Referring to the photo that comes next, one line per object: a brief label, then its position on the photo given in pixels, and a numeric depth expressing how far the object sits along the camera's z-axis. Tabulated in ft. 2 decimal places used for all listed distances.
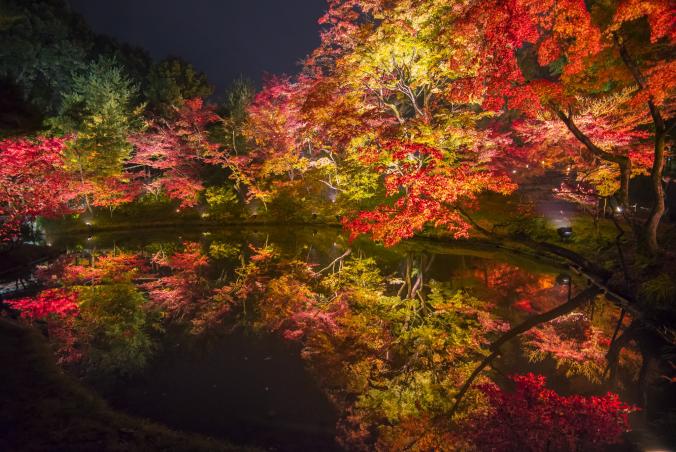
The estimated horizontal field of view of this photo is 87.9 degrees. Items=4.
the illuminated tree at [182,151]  62.13
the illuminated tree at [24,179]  32.42
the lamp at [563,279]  29.20
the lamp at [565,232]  39.34
